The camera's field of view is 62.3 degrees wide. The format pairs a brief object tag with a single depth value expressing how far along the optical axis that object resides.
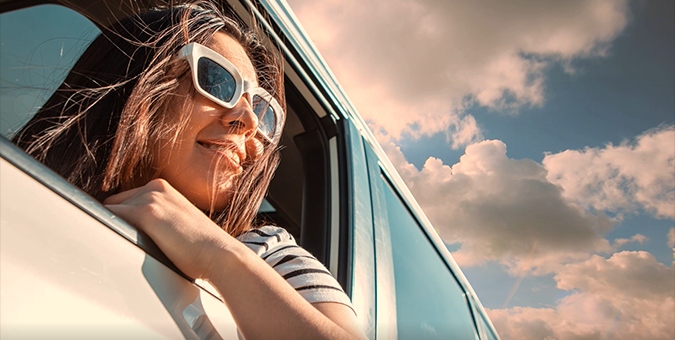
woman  0.90
